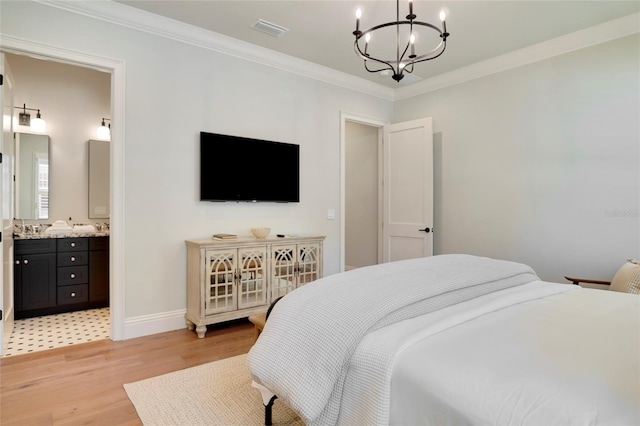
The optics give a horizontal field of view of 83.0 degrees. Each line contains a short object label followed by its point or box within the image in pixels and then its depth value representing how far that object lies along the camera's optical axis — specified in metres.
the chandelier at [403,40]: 2.18
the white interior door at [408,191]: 4.43
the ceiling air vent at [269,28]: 3.25
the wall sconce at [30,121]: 3.98
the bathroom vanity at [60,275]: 3.56
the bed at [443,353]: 0.96
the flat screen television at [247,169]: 3.46
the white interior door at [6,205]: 2.72
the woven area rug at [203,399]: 1.89
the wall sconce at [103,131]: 4.38
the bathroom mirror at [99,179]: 4.36
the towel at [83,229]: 3.91
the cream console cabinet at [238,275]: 3.12
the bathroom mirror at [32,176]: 3.99
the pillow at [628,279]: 2.44
